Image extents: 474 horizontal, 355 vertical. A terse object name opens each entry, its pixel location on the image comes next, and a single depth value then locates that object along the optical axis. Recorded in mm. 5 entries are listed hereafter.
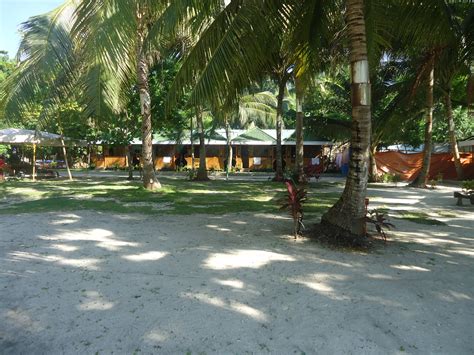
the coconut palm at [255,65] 6277
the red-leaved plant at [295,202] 6591
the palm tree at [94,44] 5816
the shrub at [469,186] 11539
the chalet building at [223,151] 31391
